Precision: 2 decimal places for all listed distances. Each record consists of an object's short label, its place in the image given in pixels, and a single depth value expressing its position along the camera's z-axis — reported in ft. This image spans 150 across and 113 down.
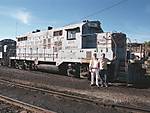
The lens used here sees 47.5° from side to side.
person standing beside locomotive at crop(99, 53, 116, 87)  28.72
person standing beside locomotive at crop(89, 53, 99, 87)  28.77
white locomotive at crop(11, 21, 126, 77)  32.24
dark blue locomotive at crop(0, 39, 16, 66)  60.09
